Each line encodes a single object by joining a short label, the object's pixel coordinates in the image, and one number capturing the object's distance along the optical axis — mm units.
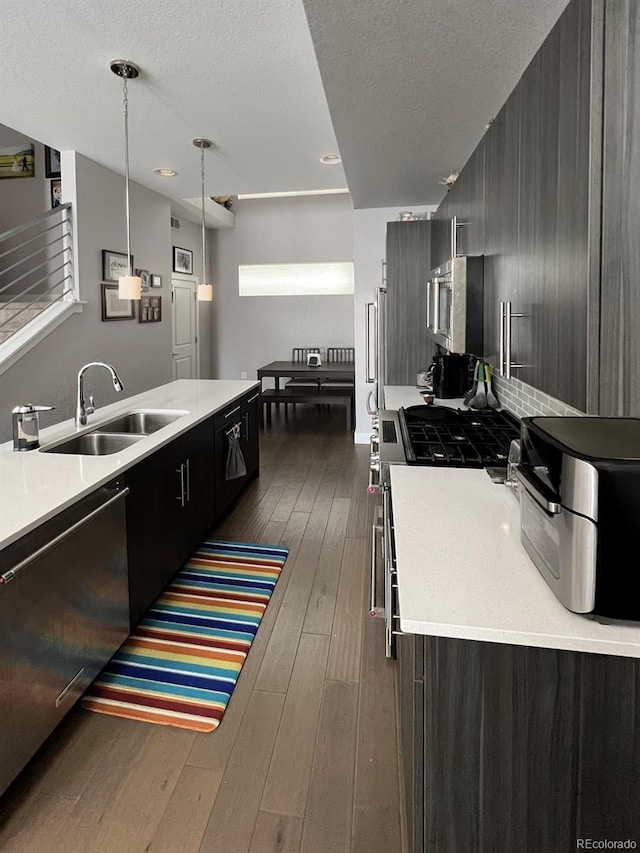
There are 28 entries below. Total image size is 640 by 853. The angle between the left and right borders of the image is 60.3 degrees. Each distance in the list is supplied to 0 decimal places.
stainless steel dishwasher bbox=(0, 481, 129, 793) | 1496
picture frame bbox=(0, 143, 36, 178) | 5383
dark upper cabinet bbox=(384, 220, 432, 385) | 4504
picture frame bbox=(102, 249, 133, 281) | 4968
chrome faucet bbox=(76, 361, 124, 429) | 2607
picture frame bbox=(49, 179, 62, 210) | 5371
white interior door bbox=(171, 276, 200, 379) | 7613
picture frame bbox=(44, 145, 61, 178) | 5325
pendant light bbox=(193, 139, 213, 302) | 4199
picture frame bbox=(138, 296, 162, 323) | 5738
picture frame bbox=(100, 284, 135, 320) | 5018
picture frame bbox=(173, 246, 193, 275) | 7551
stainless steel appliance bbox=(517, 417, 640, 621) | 906
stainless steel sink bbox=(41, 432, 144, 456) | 2668
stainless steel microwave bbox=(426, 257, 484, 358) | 2203
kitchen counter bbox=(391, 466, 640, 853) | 1001
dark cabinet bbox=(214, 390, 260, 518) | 3535
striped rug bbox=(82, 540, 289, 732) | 1941
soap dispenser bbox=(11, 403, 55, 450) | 2301
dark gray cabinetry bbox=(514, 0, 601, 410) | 1132
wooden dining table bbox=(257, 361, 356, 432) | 6855
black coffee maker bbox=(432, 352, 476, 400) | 3584
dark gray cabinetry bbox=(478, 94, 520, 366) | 1680
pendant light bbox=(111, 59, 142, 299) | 2939
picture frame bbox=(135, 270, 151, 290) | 5698
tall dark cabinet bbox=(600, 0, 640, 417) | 1044
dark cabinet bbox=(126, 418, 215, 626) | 2279
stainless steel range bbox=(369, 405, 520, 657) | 1801
